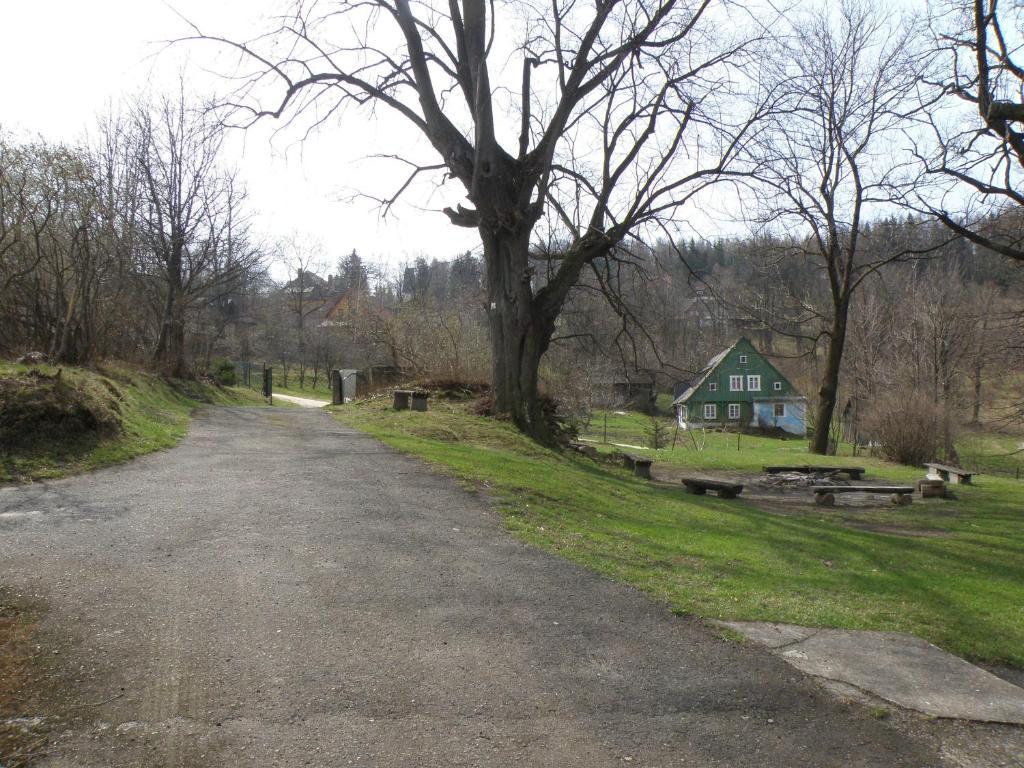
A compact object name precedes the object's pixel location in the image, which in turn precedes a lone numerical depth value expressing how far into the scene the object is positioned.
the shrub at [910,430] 25.28
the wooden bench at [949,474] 18.94
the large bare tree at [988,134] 11.55
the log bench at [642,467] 17.34
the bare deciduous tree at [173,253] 25.08
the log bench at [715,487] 14.41
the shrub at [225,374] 33.27
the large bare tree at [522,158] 15.71
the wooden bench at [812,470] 19.63
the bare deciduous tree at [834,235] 24.28
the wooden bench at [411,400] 17.77
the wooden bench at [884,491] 15.38
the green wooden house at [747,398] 60.59
